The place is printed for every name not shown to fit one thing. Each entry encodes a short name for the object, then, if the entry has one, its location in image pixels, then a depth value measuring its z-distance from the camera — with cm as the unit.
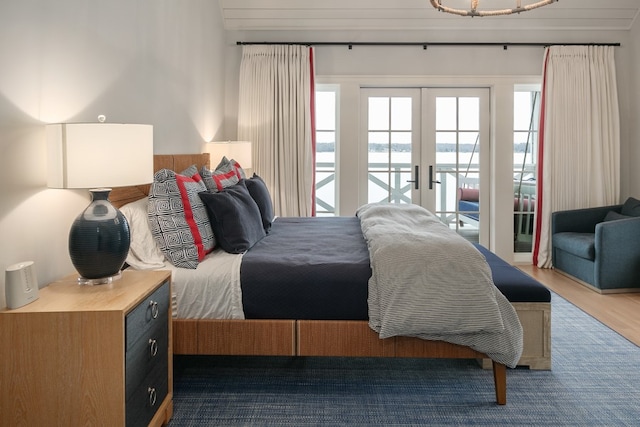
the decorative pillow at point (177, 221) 259
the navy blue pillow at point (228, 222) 282
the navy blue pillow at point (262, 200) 362
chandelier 321
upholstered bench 266
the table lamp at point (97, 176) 193
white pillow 255
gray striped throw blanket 238
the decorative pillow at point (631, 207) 488
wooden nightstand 168
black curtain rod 541
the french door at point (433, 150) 563
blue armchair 438
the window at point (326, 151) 571
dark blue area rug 229
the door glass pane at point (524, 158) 570
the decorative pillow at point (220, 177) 325
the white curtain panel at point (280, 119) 545
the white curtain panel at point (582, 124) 537
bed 248
